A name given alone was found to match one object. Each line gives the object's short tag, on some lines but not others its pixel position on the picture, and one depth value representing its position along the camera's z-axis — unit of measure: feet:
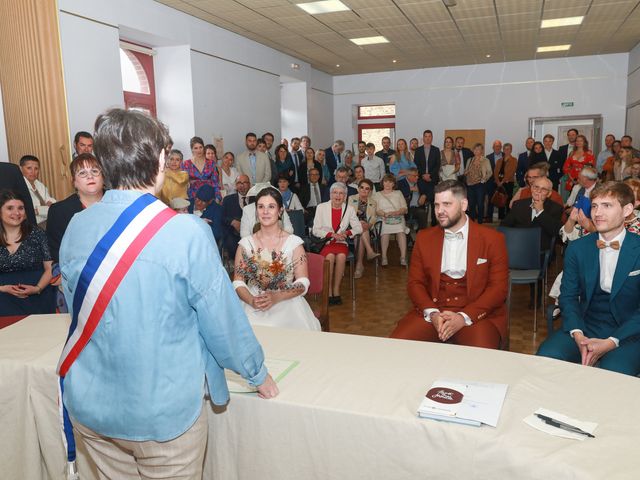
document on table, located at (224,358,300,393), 5.58
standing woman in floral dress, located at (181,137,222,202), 23.61
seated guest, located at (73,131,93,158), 15.98
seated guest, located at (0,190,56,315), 11.78
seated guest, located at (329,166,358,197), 24.43
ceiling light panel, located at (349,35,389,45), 31.96
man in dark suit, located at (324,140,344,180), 36.73
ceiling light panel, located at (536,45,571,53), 36.19
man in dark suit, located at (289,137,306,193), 33.55
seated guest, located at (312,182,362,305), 19.36
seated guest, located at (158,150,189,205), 21.20
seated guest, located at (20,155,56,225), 17.56
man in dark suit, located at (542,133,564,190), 35.47
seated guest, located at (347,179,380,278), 22.44
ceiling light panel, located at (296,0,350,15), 24.04
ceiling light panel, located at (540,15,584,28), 28.12
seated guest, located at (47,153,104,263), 10.68
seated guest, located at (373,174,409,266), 24.11
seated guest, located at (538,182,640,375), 8.29
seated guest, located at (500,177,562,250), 16.33
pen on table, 4.63
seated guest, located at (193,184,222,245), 22.20
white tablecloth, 4.58
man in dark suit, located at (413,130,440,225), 34.55
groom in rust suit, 9.61
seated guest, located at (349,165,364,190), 29.50
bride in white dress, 10.50
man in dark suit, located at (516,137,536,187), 37.09
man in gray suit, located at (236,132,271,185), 29.22
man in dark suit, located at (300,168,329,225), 27.96
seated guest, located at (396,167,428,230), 26.89
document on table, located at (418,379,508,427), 4.82
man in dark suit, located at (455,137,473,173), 36.29
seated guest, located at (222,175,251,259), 22.09
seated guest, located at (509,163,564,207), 17.11
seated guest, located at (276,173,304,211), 22.77
